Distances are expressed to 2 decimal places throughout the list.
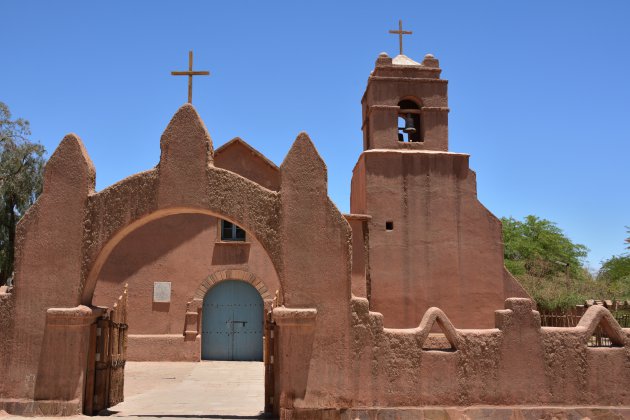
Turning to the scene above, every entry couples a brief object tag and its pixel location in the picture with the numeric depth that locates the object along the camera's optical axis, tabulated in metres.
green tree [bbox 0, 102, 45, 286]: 25.75
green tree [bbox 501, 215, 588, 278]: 36.34
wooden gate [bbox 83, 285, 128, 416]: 8.52
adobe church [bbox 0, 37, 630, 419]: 7.97
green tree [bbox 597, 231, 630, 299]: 28.84
